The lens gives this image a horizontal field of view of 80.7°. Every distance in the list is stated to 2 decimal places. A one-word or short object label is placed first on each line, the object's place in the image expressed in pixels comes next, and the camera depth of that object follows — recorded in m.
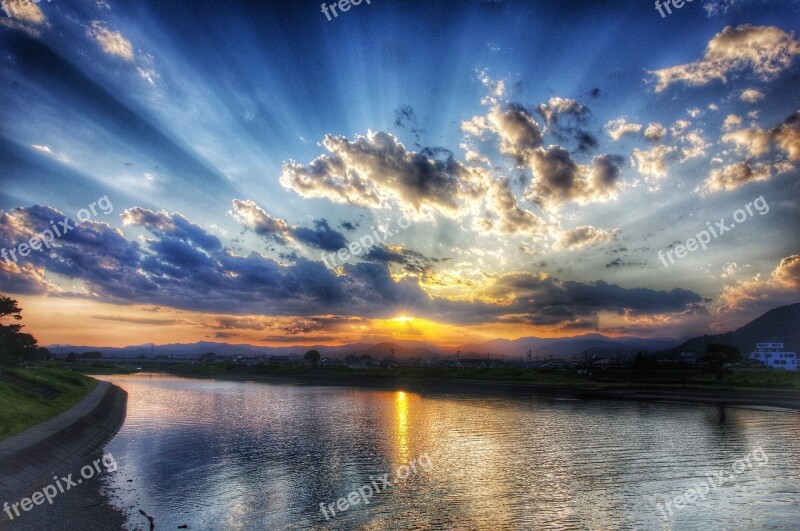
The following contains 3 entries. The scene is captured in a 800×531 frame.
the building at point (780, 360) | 167.15
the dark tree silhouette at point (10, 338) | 84.03
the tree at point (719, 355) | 111.50
